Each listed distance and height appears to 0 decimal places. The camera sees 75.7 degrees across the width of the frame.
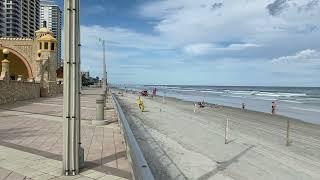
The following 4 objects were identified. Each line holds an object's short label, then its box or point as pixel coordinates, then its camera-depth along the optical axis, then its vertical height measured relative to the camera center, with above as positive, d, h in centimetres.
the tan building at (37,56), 2092 +331
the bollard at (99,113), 732 -101
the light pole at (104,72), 1915 +119
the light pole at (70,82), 317 +4
